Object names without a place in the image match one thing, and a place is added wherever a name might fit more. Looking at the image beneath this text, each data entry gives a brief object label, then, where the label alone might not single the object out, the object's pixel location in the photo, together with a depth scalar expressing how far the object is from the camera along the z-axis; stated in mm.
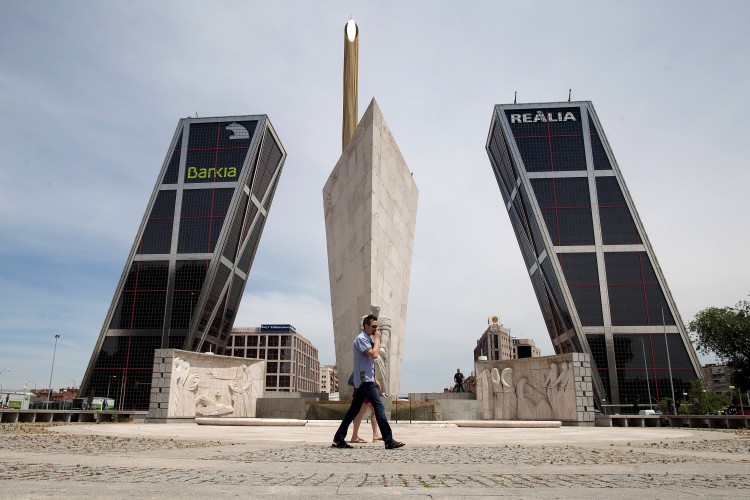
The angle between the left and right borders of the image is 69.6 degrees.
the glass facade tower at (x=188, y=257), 57438
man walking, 6246
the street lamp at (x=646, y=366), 51700
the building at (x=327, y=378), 159000
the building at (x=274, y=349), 102750
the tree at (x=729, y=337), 48069
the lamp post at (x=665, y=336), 49831
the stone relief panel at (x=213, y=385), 17328
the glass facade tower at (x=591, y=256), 53094
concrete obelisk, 19125
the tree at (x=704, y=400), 41812
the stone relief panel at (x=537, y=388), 16641
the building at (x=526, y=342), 122200
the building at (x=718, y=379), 140038
